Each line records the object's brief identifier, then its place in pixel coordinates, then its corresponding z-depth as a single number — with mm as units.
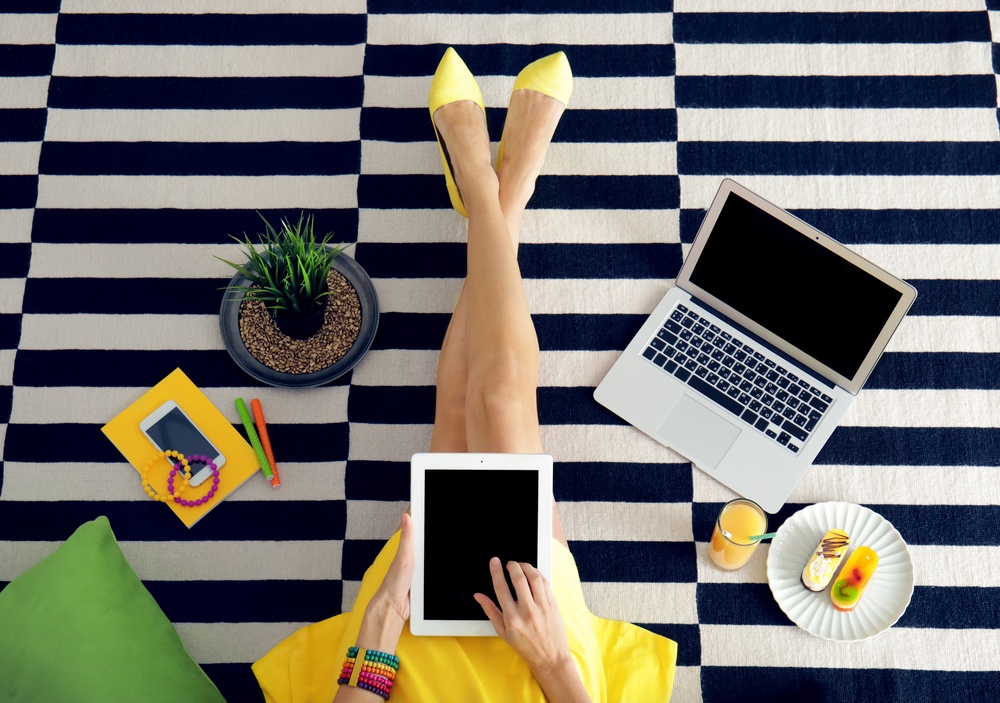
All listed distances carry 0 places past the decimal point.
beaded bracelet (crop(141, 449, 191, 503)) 1264
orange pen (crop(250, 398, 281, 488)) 1277
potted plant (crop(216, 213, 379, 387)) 1263
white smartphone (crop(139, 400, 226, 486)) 1290
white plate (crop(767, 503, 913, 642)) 1184
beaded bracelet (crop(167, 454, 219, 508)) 1262
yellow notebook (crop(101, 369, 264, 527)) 1275
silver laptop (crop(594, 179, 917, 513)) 1139
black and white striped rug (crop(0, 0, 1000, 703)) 1248
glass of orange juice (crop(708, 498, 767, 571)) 1168
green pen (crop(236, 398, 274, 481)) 1272
